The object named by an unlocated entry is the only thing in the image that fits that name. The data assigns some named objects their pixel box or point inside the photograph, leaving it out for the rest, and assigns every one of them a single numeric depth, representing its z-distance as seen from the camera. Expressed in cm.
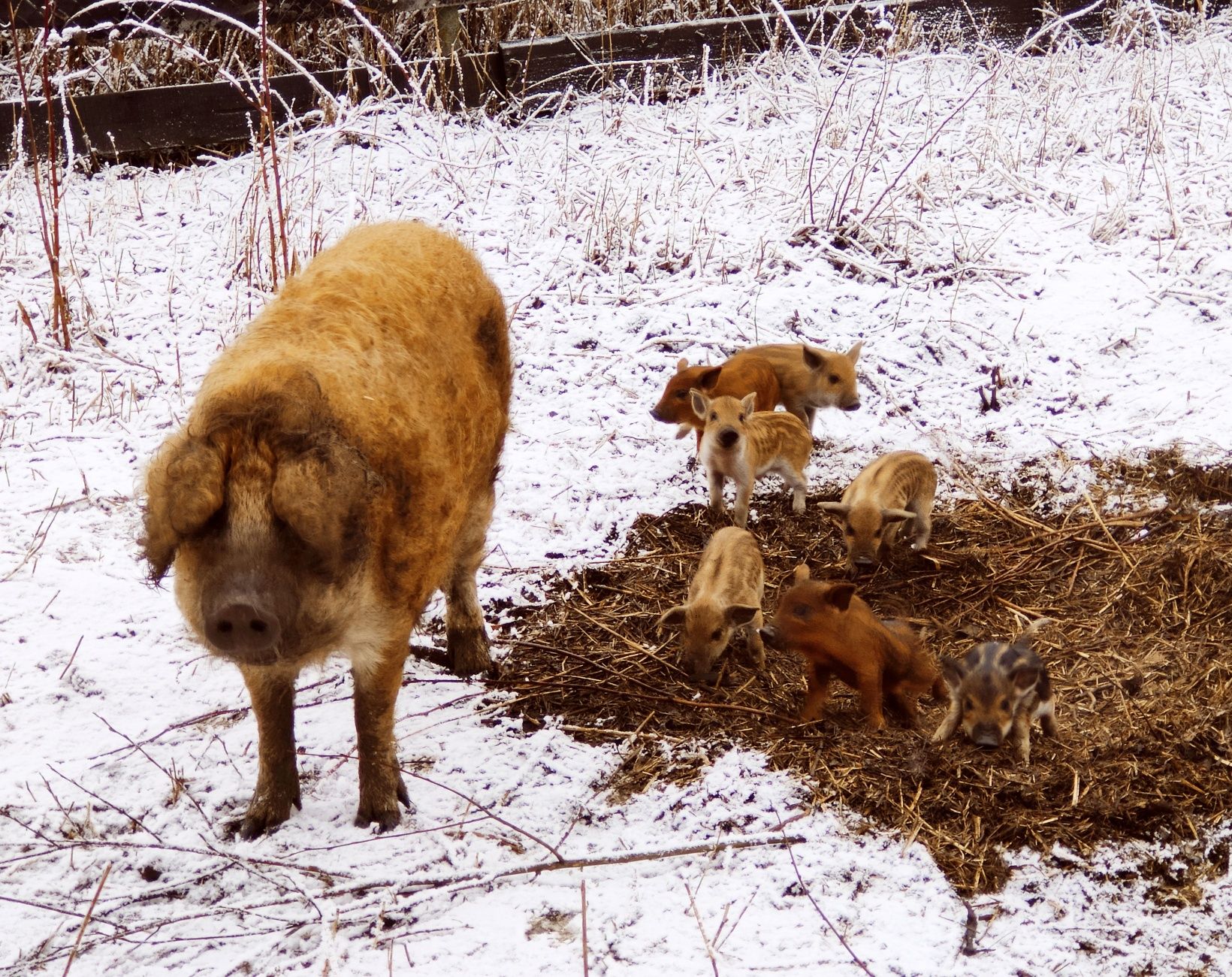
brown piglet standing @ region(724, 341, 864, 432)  556
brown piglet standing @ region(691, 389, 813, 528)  504
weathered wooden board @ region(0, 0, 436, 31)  756
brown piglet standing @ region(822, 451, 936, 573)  461
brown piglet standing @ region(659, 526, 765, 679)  404
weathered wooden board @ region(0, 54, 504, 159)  766
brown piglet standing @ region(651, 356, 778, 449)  556
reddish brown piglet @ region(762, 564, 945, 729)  375
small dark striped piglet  342
